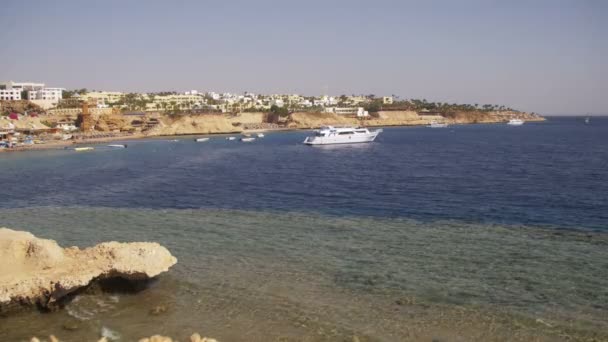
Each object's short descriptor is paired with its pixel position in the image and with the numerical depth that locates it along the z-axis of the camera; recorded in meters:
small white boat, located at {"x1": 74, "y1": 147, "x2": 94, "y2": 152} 83.19
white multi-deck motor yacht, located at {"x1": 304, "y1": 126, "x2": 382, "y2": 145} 95.75
